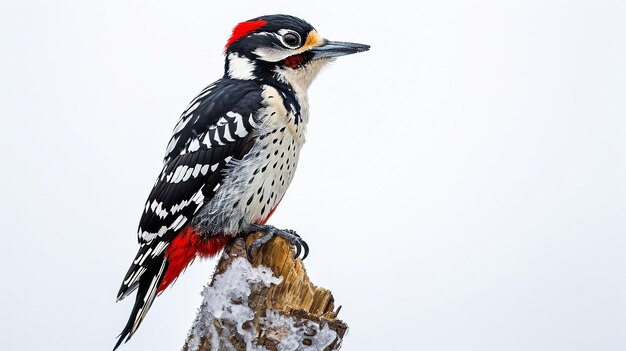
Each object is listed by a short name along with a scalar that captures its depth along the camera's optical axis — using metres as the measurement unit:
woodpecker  6.71
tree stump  5.71
